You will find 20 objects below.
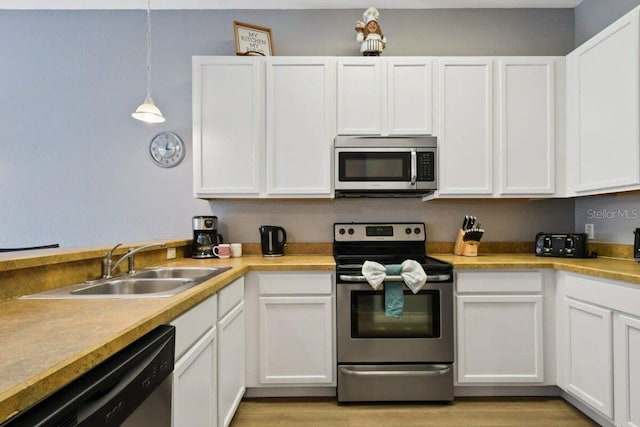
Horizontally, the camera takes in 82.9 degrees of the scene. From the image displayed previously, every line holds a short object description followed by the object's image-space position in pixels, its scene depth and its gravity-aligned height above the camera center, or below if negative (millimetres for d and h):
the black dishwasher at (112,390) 604 -347
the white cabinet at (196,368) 1219 -569
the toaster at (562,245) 2361 -176
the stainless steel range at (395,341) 2188 -743
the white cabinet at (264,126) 2506 +641
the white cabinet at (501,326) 2217 -658
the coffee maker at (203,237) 2582 -137
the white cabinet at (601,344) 1679 -648
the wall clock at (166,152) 2887 +526
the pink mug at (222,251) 2592 -235
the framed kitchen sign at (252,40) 2584 +1308
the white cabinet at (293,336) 2229 -725
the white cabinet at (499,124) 2502 +656
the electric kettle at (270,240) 2672 -162
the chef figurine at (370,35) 2598 +1342
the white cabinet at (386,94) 2508 +864
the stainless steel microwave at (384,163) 2471 +380
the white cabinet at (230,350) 1730 -693
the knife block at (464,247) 2580 -203
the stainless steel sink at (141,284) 1295 -296
